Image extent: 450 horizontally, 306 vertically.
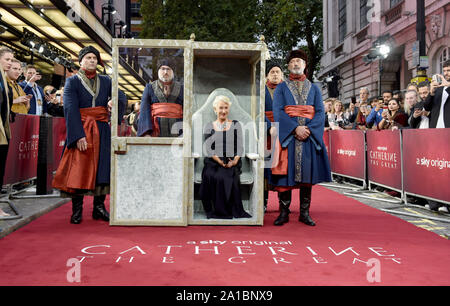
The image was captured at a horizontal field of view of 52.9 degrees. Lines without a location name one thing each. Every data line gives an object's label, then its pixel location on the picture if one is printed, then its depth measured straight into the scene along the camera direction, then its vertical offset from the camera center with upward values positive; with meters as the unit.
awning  11.90 +4.24
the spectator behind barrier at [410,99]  7.79 +1.15
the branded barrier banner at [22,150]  6.78 +0.21
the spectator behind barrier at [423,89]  7.34 +1.24
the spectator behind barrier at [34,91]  8.63 +1.43
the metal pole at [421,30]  10.32 +3.11
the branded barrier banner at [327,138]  11.04 +0.66
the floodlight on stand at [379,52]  15.88 +4.01
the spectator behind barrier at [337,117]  11.43 +1.26
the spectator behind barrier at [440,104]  6.39 +0.89
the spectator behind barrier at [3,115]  4.91 +0.53
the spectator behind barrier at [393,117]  8.12 +0.87
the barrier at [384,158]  7.32 +0.13
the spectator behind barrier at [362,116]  10.91 +1.20
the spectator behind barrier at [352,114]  11.80 +1.39
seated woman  5.44 -0.05
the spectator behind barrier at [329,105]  12.25 +1.62
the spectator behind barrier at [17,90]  6.51 +1.24
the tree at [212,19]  21.33 +7.09
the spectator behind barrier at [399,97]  9.34 +1.48
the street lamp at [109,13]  22.24 +7.73
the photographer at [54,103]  8.96 +1.22
